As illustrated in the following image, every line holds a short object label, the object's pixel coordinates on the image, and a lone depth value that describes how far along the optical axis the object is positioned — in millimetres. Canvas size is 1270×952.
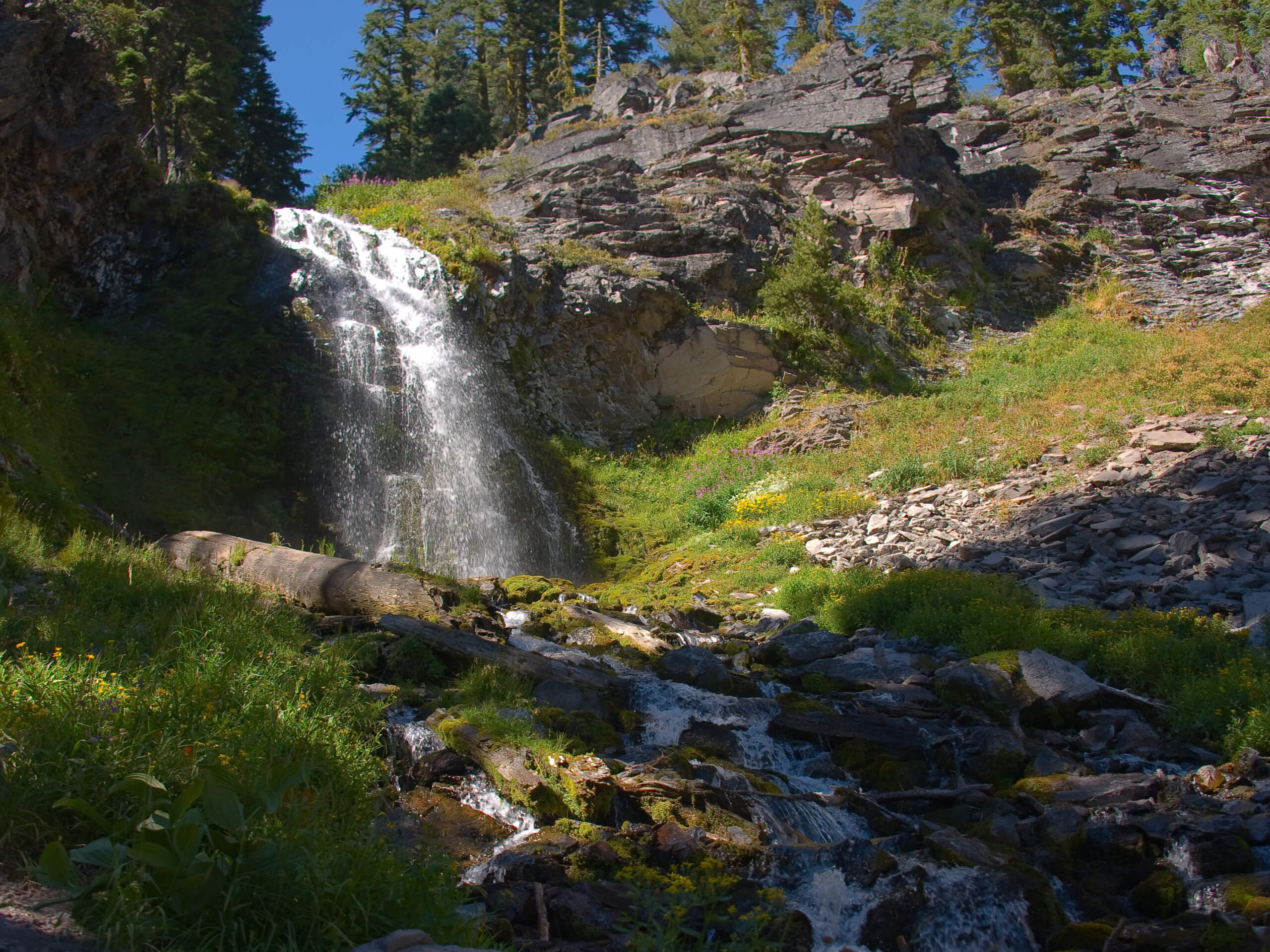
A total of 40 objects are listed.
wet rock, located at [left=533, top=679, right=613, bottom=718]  6406
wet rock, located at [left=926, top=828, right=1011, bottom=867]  4555
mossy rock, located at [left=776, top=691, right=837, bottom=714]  6859
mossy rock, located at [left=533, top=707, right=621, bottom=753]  5930
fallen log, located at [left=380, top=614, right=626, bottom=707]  6742
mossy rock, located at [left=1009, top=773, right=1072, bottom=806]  5465
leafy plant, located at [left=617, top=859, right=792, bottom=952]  3002
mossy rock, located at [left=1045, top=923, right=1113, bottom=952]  3987
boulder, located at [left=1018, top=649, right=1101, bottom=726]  6730
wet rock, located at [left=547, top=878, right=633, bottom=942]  3732
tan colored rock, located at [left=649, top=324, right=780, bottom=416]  19078
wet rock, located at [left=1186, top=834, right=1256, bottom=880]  4484
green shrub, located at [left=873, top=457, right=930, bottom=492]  13750
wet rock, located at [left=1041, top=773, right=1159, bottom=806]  5277
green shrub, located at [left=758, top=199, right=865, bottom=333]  20156
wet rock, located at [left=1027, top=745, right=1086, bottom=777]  5895
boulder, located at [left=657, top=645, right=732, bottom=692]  7477
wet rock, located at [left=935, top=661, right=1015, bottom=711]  6898
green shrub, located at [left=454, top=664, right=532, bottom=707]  6145
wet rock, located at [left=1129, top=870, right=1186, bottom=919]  4289
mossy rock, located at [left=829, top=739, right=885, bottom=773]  6195
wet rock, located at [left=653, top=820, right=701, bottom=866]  4504
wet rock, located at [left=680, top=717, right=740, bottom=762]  6215
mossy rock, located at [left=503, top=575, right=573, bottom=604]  10180
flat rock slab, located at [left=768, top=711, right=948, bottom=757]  6387
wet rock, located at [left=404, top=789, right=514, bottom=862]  4500
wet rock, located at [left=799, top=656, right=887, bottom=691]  7749
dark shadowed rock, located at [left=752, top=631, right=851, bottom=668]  8469
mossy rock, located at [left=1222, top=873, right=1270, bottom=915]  4074
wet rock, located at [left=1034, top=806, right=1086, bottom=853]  4812
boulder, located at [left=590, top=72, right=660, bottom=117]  28891
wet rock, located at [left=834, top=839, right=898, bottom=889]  4402
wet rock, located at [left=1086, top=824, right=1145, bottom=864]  4719
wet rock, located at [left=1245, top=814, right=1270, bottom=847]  4703
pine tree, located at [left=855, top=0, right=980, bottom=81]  35406
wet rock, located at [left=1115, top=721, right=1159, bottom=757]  6215
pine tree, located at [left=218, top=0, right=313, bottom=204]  25984
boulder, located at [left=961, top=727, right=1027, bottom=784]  5965
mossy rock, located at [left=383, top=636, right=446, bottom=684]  6512
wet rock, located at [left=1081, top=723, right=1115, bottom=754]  6348
